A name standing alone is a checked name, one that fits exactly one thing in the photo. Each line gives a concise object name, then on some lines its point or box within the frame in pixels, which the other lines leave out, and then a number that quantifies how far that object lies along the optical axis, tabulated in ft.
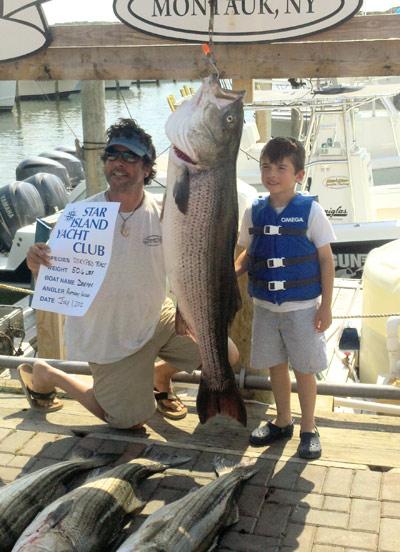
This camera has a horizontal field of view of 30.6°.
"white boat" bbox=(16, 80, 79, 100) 166.20
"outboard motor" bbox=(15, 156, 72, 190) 54.39
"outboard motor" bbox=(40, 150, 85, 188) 59.49
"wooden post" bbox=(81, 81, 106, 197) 25.90
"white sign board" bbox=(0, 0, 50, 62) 12.72
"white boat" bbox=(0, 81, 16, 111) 148.32
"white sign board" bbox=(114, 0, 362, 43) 11.95
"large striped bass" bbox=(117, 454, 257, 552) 9.93
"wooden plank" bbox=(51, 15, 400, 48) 12.09
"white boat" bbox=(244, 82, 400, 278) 37.99
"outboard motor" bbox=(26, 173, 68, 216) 46.73
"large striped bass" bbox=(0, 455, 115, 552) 10.59
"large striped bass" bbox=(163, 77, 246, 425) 10.23
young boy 12.89
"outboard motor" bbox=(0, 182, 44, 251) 43.42
